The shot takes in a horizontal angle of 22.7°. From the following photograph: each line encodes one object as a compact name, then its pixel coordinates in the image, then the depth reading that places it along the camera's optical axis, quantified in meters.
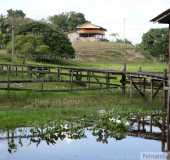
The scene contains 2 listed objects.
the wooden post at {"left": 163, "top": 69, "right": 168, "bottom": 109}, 22.38
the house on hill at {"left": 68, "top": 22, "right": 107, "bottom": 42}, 106.92
